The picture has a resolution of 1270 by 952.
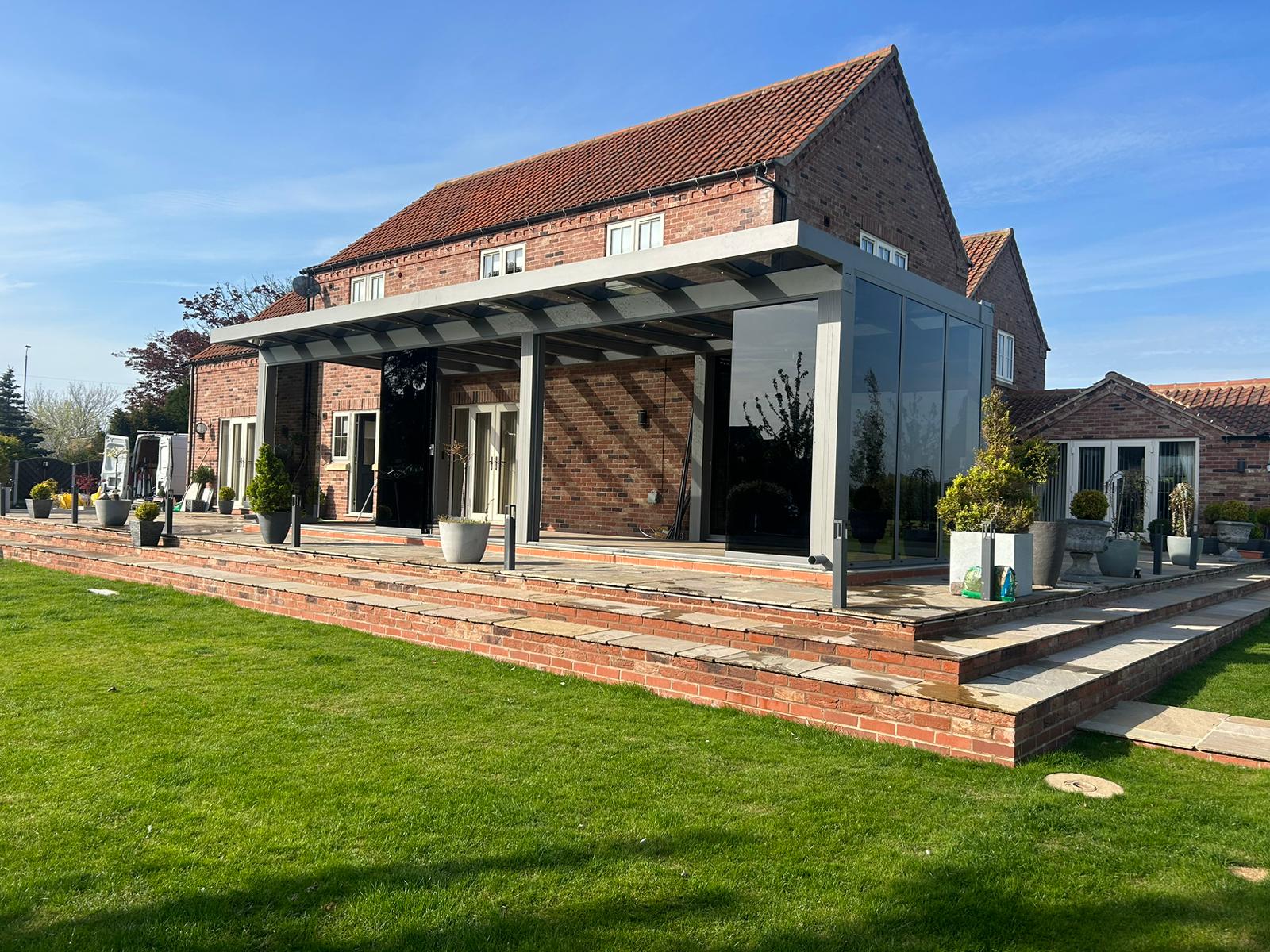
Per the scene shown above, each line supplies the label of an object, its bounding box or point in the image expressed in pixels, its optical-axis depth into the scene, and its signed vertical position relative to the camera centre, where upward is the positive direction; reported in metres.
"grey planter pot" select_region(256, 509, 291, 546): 12.23 -0.72
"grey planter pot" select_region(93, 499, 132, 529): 15.18 -0.73
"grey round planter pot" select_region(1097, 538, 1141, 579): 10.48 -0.73
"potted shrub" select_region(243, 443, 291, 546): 12.27 -0.31
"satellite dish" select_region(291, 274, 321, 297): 19.86 +4.50
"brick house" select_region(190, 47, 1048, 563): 9.05 +2.12
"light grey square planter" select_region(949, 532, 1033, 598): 7.51 -0.53
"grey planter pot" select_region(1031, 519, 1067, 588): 8.52 -0.53
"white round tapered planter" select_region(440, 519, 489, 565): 9.91 -0.70
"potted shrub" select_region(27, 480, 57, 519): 17.73 -0.66
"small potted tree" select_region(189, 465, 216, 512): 20.81 -0.13
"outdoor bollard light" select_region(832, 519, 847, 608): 6.72 -0.64
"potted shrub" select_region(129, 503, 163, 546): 12.66 -0.82
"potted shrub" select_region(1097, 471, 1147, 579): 10.48 -0.71
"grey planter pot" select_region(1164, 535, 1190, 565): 13.64 -0.79
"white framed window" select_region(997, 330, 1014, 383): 23.59 +3.93
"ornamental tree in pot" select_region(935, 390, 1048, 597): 7.57 -0.14
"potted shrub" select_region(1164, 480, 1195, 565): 13.69 -0.35
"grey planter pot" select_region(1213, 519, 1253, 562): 16.08 -0.64
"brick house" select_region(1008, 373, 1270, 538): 16.78 +1.30
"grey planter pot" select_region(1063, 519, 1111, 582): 10.29 -0.52
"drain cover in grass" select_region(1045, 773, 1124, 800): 4.27 -1.48
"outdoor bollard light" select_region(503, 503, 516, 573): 9.30 -0.68
